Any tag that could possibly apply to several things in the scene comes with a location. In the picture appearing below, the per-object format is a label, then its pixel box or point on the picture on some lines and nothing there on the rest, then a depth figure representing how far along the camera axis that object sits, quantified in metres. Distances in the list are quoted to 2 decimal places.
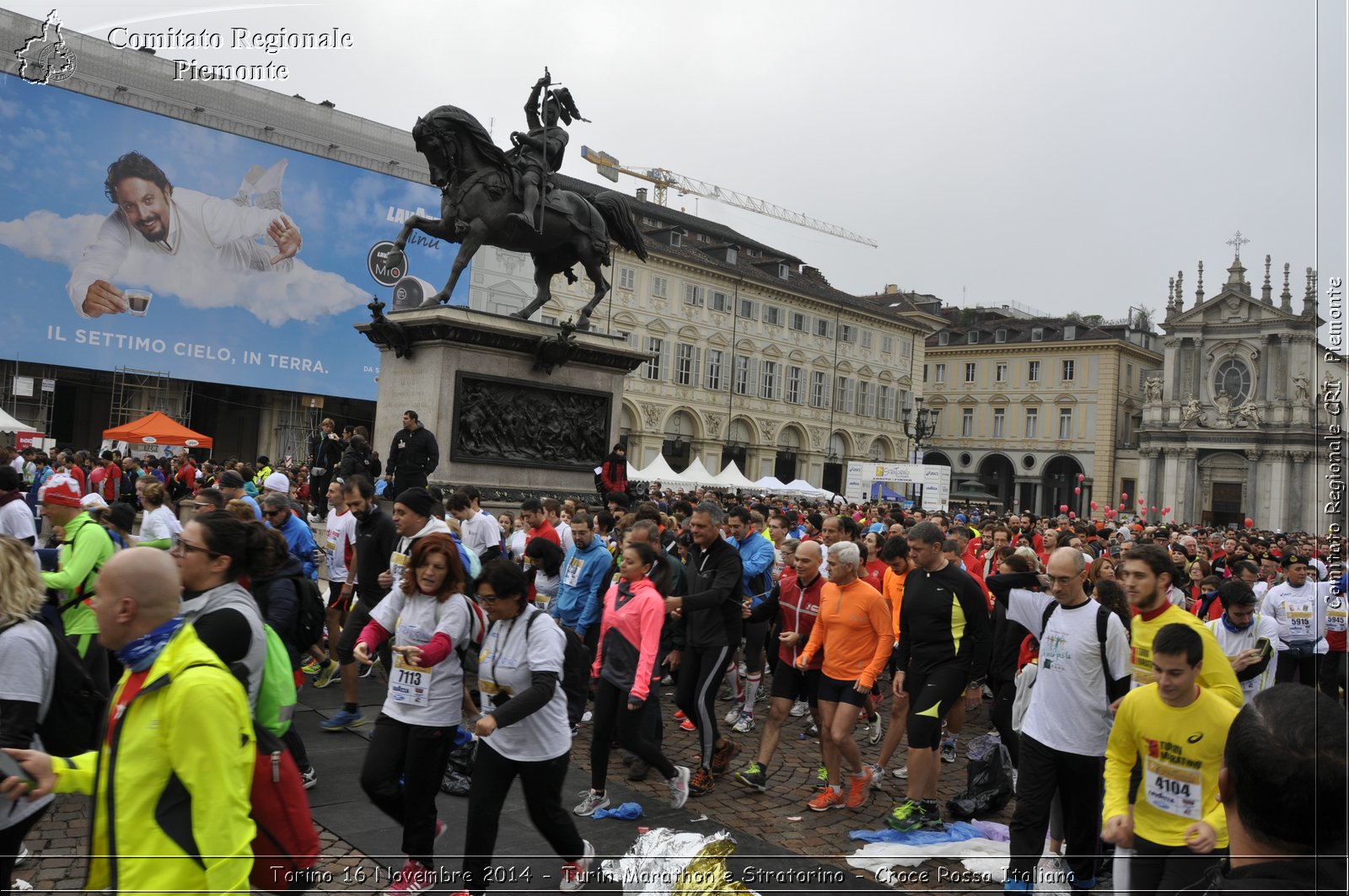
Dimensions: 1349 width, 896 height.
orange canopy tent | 25.23
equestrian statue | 13.84
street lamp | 38.22
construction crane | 97.06
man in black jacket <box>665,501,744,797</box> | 7.60
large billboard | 35.88
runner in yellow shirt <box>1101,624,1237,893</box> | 4.14
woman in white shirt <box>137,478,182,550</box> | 8.34
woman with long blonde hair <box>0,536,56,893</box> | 3.98
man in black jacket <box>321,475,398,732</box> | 7.83
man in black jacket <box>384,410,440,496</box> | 12.02
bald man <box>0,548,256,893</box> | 2.89
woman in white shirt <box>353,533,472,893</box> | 5.13
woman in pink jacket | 6.73
